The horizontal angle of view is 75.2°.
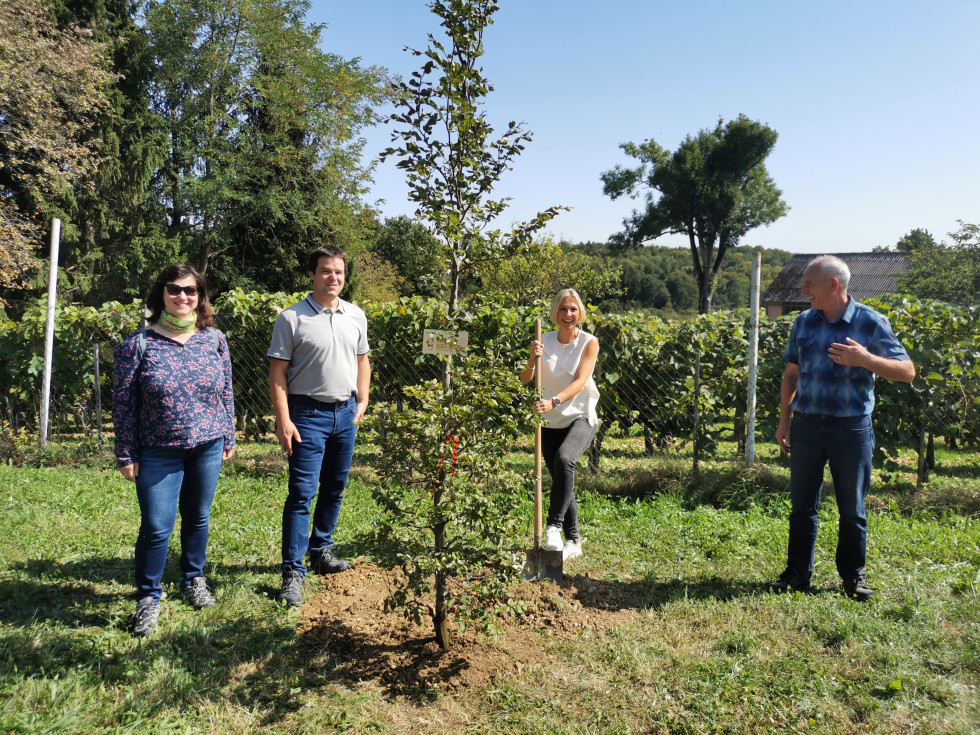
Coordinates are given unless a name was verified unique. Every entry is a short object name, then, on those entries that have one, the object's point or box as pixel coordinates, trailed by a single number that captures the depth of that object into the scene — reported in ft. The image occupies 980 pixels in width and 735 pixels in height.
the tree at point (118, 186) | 58.08
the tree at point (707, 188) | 105.29
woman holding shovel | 12.82
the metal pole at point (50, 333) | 21.67
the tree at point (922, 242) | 99.71
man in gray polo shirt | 10.82
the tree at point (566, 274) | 104.01
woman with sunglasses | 9.64
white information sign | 10.86
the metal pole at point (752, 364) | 17.61
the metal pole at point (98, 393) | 22.02
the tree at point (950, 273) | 81.00
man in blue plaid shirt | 10.72
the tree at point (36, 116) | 41.27
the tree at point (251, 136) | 66.28
